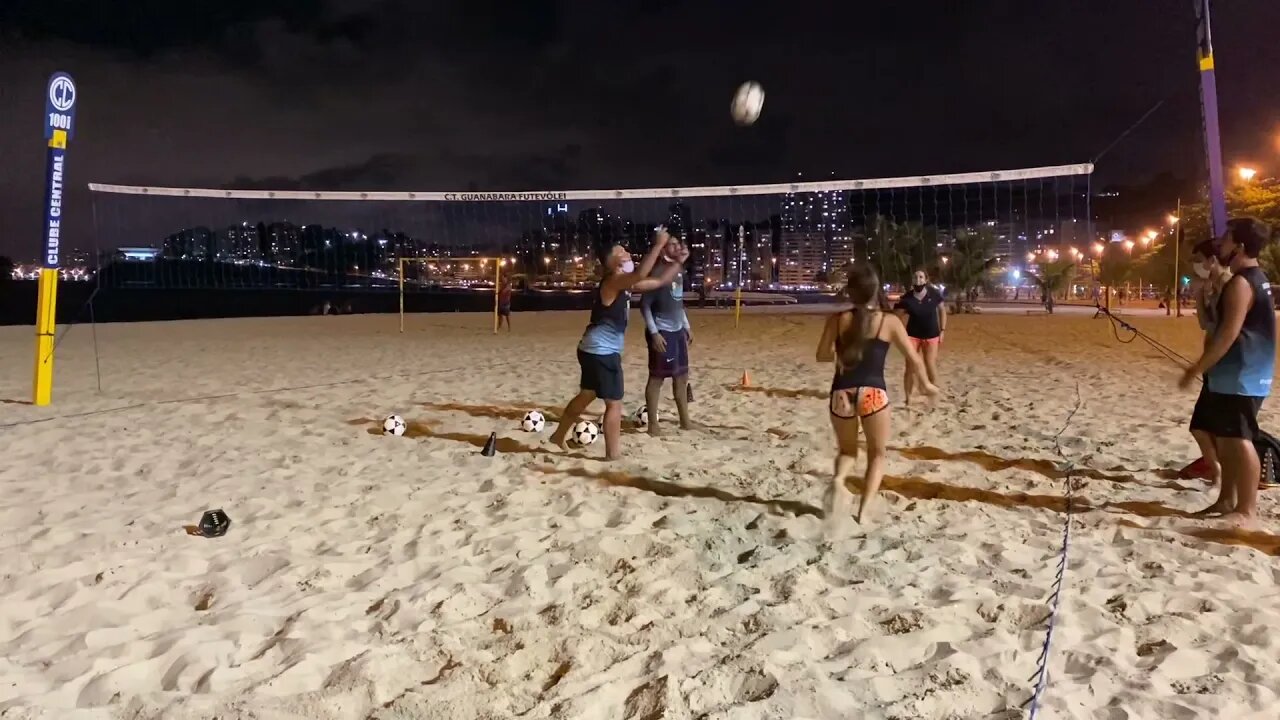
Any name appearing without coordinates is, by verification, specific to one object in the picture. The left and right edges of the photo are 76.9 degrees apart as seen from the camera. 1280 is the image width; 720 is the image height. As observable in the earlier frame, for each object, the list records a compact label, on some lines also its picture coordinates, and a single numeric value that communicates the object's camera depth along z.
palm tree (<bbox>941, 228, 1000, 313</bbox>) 31.58
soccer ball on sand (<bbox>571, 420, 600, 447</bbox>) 5.63
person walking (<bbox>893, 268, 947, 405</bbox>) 7.39
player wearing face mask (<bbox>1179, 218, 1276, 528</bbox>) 3.64
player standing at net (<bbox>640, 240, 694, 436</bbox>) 5.86
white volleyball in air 9.59
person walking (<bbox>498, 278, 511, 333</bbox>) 19.05
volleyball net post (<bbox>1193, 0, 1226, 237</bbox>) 4.70
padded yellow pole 7.15
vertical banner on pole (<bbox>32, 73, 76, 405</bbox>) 6.93
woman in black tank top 3.83
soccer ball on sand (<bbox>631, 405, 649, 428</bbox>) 6.55
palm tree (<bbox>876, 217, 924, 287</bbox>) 34.59
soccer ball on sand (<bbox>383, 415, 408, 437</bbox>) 6.20
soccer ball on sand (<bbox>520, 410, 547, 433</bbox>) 6.15
